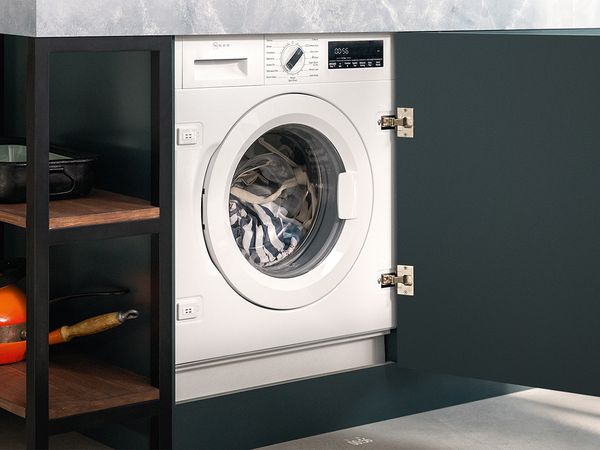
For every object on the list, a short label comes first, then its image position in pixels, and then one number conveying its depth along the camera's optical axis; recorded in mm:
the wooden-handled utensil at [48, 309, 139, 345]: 3739
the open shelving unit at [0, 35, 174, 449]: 3367
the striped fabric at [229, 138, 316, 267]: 4027
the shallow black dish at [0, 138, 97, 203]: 3619
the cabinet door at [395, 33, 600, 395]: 3683
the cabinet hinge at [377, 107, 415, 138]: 4061
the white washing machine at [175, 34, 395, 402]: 3770
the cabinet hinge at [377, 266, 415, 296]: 4115
